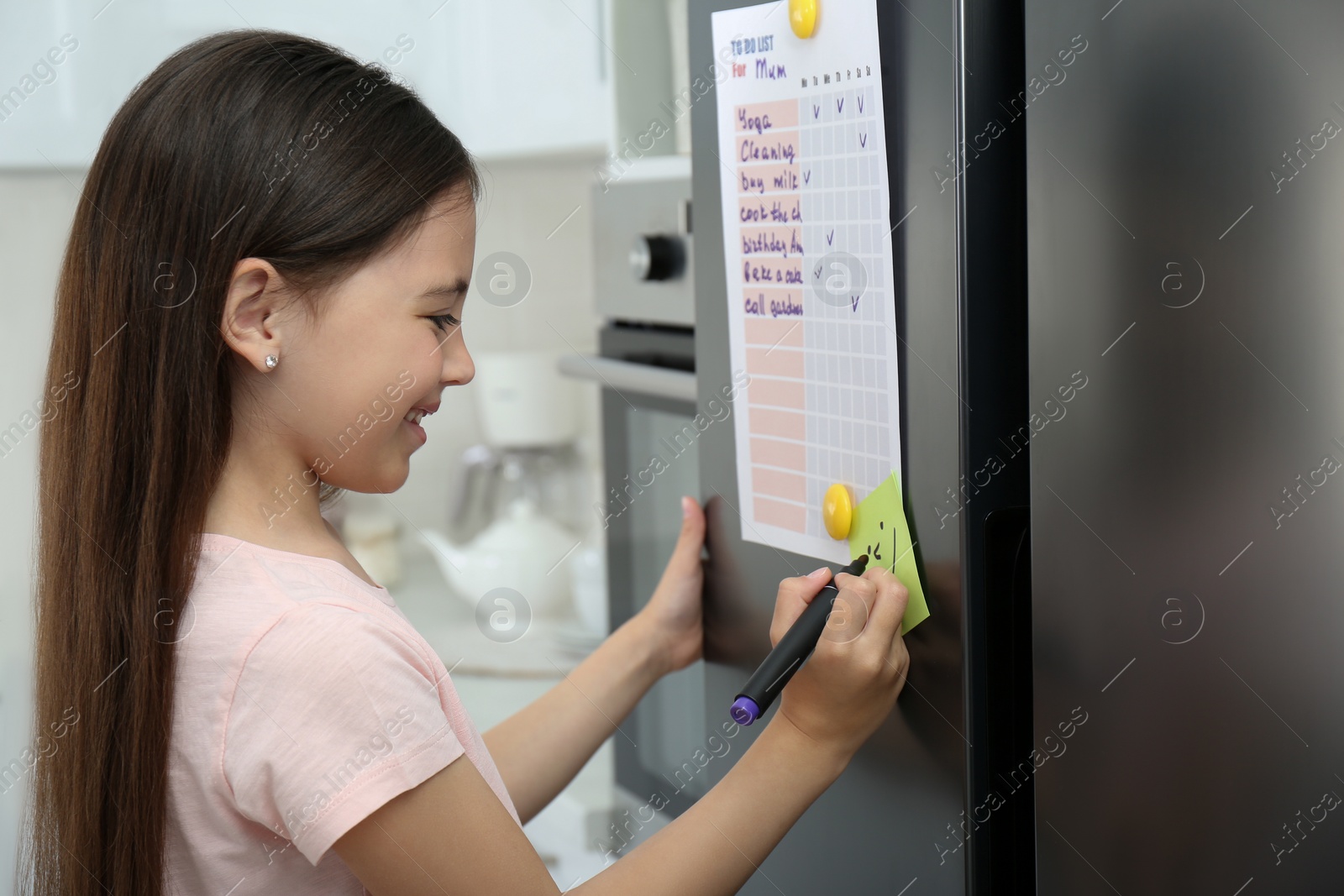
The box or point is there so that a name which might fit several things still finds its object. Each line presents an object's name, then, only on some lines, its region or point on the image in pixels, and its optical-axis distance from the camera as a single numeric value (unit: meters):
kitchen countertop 1.60
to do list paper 0.63
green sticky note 0.63
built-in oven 1.09
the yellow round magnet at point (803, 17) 0.65
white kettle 1.69
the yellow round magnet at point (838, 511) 0.67
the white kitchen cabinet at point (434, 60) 1.42
